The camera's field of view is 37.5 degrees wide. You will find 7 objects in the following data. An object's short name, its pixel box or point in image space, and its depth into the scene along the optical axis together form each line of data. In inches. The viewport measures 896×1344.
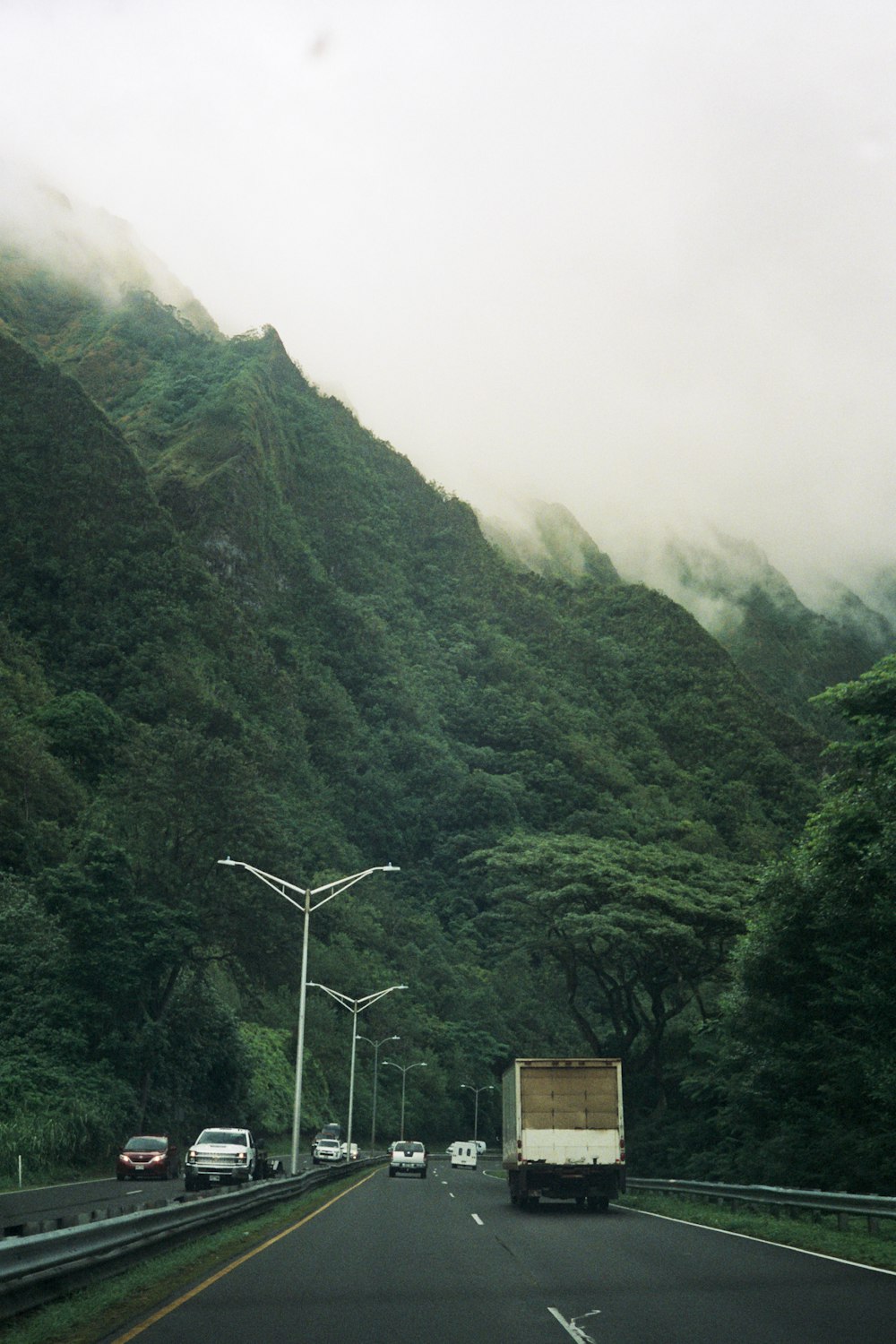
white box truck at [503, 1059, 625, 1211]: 1152.2
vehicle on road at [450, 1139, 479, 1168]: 3149.6
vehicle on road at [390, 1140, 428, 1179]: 2150.6
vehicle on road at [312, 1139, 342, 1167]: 2517.2
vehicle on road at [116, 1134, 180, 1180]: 1636.3
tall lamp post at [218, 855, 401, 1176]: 1444.0
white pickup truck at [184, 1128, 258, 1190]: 1402.6
